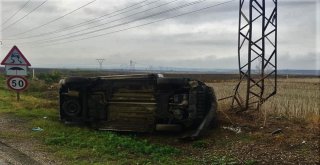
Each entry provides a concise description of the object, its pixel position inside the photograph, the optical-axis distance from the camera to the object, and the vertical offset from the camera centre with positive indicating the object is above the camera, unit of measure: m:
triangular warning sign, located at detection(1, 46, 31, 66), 11.14 +0.69
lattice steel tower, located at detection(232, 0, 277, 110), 10.30 +1.15
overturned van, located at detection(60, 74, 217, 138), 7.70 -0.85
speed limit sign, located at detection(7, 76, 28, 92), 10.94 -0.34
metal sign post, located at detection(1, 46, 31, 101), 10.95 +0.19
